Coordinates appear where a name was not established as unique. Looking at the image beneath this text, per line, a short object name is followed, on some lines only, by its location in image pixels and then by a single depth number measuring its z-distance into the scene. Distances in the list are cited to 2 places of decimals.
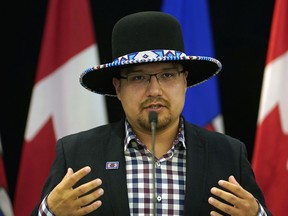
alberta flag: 6.09
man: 4.02
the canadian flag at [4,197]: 5.90
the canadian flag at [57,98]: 6.07
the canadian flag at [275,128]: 5.71
